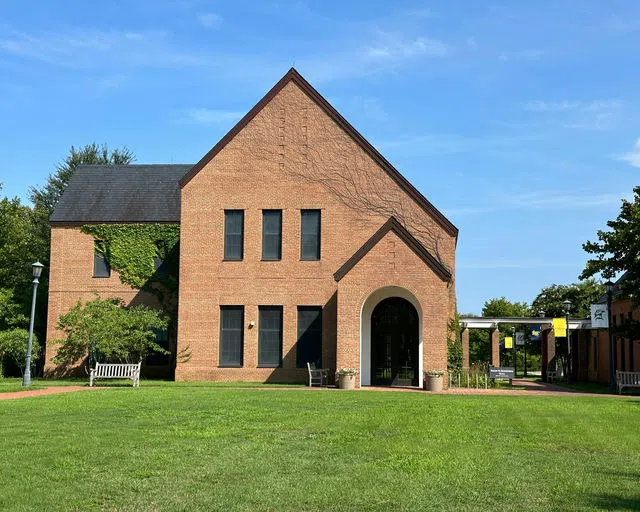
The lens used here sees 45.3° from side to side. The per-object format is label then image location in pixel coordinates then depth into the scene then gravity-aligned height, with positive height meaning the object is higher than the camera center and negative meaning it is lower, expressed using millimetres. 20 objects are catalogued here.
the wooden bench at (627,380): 28484 -907
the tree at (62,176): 64938 +14460
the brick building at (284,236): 31016 +4701
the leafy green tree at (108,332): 31094 +687
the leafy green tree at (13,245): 40688 +5486
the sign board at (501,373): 30359 -760
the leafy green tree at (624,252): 27312 +3721
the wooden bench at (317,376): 28661 -940
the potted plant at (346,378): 27000 -916
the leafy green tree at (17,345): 33094 +105
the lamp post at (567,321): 36219 +1557
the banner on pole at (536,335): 50669 +1271
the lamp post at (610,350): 30109 +205
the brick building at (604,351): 34500 +213
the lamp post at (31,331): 26109 +569
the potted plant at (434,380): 26641 -935
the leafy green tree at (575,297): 56219 +4381
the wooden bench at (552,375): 41781 -1128
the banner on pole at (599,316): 32844 +1670
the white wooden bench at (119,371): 27375 -814
